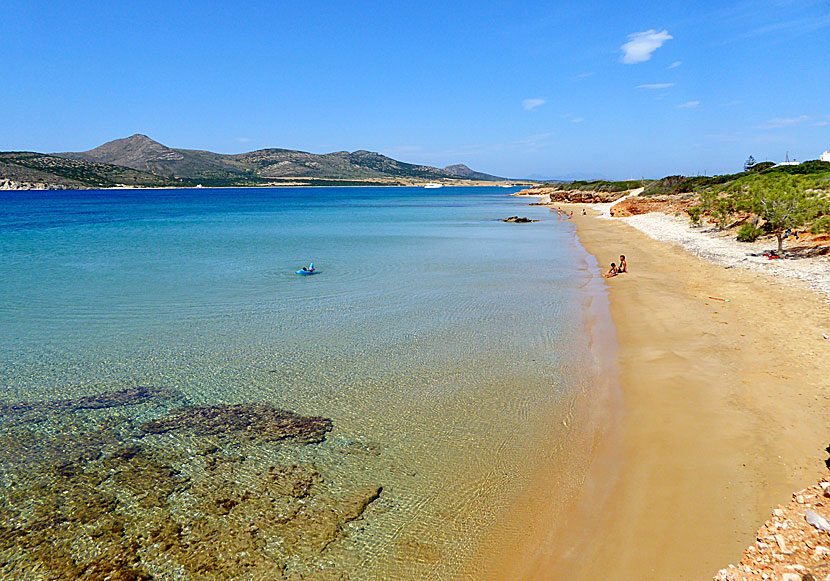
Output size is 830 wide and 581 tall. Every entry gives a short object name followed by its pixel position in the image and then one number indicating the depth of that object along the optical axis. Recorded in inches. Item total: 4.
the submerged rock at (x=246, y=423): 320.6
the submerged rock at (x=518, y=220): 2150.0
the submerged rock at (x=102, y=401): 357.6
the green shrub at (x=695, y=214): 1445.6
